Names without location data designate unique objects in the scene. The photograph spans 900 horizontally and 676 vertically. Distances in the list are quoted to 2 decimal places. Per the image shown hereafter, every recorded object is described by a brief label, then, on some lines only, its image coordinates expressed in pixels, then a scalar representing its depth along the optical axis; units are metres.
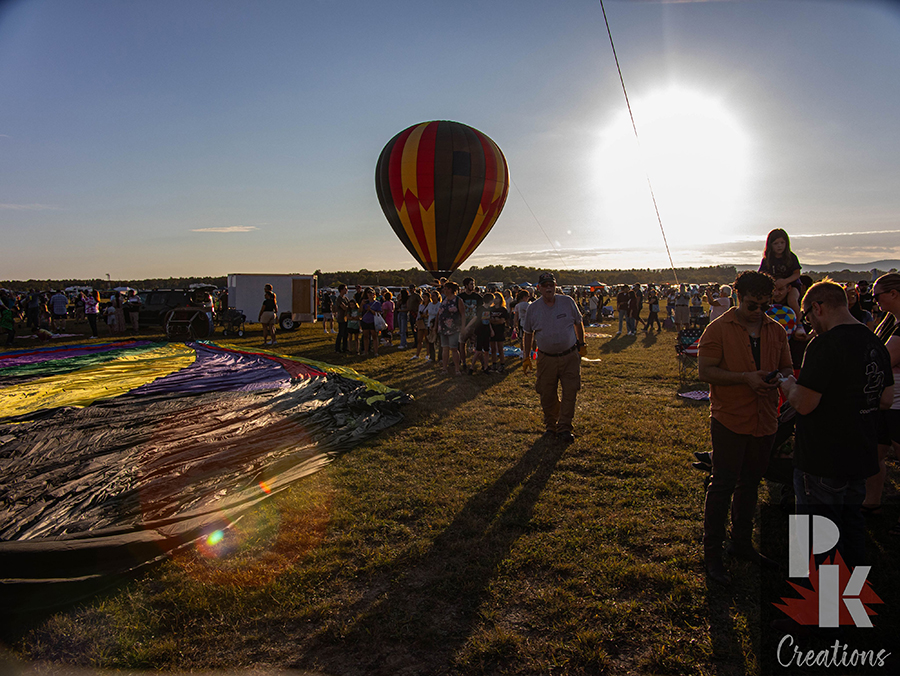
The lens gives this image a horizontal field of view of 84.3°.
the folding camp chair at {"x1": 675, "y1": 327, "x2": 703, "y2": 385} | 9.56
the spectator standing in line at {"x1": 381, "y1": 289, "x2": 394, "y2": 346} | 14.59
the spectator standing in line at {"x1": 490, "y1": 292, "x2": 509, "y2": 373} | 10.43
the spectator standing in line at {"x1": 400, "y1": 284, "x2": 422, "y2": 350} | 13.92
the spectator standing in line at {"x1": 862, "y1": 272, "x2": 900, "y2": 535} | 3.48
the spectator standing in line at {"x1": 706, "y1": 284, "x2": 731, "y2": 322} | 9.18
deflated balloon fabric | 3.23
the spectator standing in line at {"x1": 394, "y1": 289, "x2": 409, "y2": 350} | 14.48
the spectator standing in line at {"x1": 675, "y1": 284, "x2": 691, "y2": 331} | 18.25
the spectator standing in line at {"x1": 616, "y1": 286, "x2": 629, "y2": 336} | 17.20
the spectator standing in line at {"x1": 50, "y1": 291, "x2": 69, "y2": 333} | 19.16
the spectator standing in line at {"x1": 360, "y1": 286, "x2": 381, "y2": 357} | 12.23
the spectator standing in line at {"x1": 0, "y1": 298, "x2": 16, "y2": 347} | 15.43
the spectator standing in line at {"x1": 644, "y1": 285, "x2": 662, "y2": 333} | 17.96
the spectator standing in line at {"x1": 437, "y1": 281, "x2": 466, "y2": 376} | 9.59
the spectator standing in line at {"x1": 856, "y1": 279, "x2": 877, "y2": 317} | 12.41
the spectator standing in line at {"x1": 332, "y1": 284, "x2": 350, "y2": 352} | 12.63
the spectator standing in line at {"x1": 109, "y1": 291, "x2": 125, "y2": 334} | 19.22
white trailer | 21.50
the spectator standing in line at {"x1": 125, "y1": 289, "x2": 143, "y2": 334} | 19.38
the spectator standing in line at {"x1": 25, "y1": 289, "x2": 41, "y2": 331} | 19.20
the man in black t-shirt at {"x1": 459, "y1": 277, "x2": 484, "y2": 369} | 10.04
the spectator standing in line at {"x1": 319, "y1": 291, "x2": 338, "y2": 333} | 18.98
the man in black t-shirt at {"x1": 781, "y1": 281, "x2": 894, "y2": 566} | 2.52
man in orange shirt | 3.00
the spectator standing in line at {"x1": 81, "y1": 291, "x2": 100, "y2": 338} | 17.62
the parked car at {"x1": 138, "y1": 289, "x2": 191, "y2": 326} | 19.38
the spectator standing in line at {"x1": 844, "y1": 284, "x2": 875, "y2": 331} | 5.77
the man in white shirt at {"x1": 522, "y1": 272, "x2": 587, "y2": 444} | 5.59
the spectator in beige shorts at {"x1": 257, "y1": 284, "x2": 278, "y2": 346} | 14.23
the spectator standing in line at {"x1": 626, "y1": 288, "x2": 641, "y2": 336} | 17.08
